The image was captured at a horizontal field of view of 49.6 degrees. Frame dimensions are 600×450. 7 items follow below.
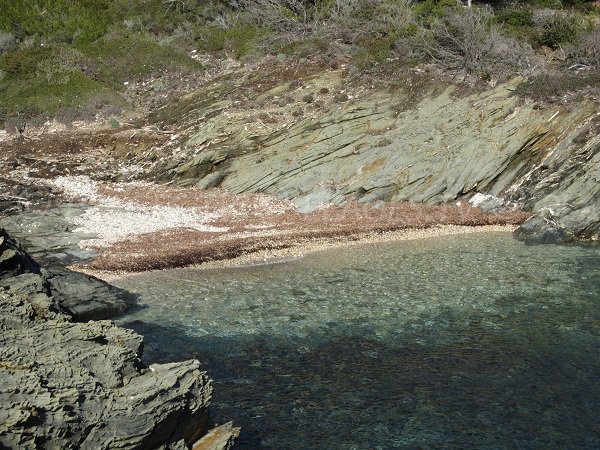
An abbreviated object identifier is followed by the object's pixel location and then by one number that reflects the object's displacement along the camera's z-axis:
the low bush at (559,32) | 35.00
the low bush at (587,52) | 31.59
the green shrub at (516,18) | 38.44
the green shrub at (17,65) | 42.62
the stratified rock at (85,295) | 16.14
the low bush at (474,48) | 32.72
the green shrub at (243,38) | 40.59
